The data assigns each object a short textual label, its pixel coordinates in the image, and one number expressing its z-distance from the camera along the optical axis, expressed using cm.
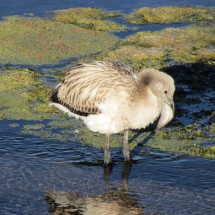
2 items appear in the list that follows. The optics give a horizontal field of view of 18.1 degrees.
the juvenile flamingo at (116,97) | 998
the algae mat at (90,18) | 1875
